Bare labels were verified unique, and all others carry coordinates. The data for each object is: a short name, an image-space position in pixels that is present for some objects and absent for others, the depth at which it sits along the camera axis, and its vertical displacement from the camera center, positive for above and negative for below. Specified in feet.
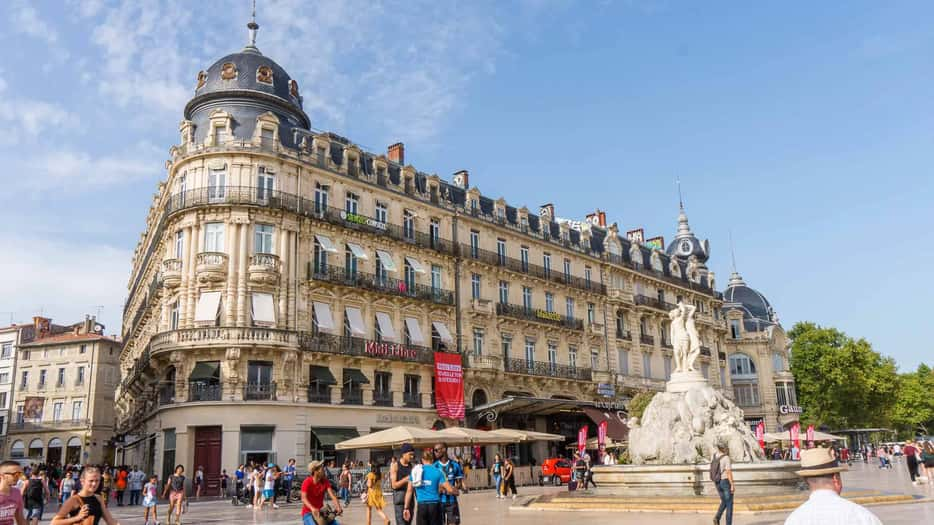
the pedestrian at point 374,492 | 41.37 -2.45
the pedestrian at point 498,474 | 76.49 -3.23
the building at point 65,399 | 190.29 +14.81
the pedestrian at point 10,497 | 19.22 -0.93
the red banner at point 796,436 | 130.31 -0.85
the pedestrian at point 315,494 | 30.48 -1.82
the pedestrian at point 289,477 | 81.52 -2.90
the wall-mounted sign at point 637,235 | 191.62 +50.14
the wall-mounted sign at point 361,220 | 109.91 +32.52
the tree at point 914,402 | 234.38 +7.42
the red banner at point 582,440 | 102.12 -0.17
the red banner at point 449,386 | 113.80 +8.56
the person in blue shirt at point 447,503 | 33.86 -2.59
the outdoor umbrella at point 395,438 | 74.54 +0.72
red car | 102.06 -4.12
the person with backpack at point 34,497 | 55.36 -2.74
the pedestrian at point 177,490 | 55.26 -2.69
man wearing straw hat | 11.28 -1.06
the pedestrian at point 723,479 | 39.45 -2.37
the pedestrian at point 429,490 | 31.24 -1.85
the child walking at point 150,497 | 56.81 -3.09
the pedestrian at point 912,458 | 75.36 -3.09
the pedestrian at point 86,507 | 19.35 -1.25
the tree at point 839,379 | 193.16 +12.48
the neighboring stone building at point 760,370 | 193.26 +15.79
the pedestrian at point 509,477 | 72.90 -3.35
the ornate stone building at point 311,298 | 94.94 +21.44
